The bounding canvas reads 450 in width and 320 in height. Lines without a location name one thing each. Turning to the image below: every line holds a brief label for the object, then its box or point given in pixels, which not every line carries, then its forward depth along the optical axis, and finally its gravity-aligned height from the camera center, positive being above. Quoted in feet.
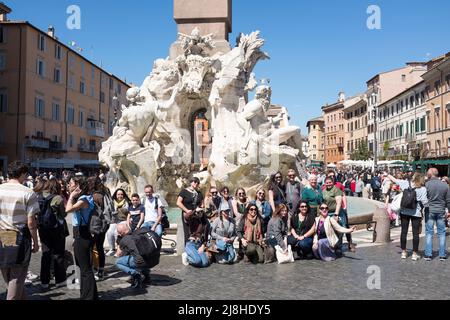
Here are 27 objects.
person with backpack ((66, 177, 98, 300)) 16.90 -1.71
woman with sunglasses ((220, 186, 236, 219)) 26.32 -0.45
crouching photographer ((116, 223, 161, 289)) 18.94 -2.34
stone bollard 30.22 -2.25
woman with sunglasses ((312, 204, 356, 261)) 24.95 -2.30
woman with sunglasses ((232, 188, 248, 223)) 26.62 -0.73
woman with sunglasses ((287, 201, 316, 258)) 25.20 -2.11
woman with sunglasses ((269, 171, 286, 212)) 27.54 -0.16
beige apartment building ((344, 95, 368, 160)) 207.06 +28.20
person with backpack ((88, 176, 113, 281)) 17.67 -0.53
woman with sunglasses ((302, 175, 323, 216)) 26.71 -0.34
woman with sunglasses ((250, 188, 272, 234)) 26.27 -0.93
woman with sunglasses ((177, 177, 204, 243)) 24.32 -0.65
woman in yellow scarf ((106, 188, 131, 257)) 24.99 -1.15
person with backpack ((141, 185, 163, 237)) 23.35 -0.99
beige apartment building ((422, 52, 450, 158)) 119.85 +19.56
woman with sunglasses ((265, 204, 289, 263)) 24.35 -2.13
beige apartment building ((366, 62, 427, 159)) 175.73 +38.31
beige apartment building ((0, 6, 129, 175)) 116.57 +22.66
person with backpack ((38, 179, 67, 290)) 19.74 -1.79
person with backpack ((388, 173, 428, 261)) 25.36 -0.99
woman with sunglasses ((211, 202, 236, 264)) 24.13 -2.17
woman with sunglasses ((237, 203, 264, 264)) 24.14 -2.19
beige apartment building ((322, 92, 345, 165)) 246.06 +28.91
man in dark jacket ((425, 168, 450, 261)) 25.29 -1.08
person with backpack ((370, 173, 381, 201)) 62.18 +0.11
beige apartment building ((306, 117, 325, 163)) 290.76 +29.52
